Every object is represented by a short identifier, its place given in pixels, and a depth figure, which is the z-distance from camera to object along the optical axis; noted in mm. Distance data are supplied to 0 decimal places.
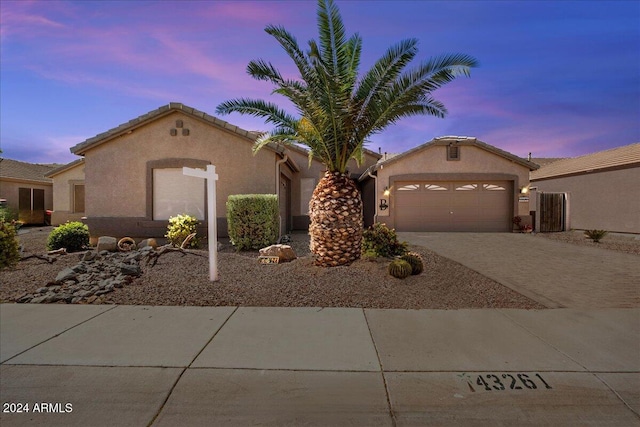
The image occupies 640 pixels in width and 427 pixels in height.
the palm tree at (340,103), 7168
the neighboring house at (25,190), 21678
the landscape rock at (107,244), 10250
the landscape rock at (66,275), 6530
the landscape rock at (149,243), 10797
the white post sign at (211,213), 6621
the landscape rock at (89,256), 8623
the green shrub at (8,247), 7746
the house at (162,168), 11984
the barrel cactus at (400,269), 6672
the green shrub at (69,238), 10445
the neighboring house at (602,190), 17078
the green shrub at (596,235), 13750
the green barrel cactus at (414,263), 7098
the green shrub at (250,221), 10180
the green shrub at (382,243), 8430
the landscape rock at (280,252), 8430
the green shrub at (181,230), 10844
